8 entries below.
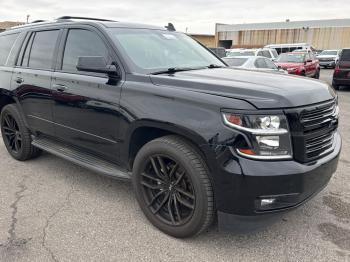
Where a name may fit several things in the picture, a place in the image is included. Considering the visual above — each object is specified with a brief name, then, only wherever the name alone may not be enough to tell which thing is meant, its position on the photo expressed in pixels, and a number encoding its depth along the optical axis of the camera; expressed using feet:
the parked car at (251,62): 37.42
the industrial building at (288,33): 180.65
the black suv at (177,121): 8.62
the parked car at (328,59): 100.65
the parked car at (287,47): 103.37
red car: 49.97
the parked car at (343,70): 43.91
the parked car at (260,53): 59.85
